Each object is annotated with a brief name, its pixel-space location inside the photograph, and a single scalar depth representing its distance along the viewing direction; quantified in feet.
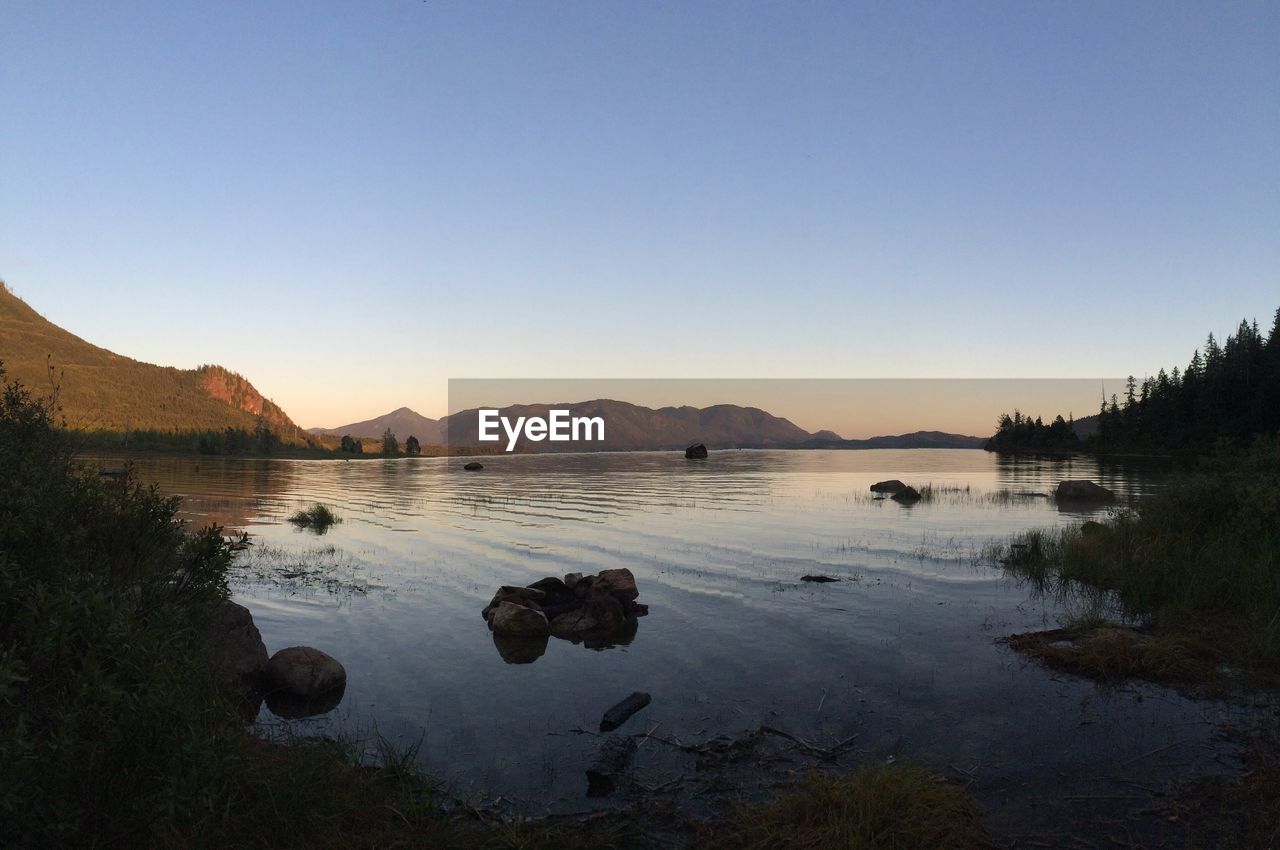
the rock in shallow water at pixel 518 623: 50.85
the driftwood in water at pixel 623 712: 34.19
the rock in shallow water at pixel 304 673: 37.78
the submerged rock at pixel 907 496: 158.43
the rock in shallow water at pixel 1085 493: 152.97
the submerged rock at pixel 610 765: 27.86
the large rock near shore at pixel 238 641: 36.29
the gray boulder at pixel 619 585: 58.29
